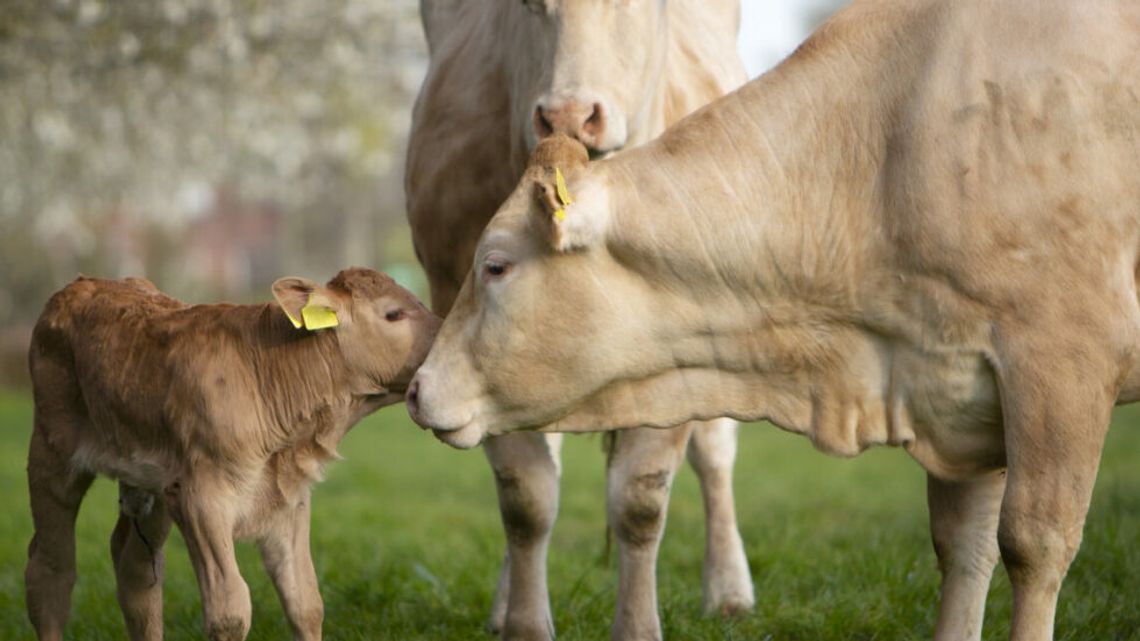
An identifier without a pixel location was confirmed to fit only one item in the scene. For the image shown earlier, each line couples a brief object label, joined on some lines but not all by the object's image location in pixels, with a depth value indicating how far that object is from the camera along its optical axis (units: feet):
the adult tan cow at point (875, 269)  25.81
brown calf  29.48
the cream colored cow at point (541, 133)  32.50
